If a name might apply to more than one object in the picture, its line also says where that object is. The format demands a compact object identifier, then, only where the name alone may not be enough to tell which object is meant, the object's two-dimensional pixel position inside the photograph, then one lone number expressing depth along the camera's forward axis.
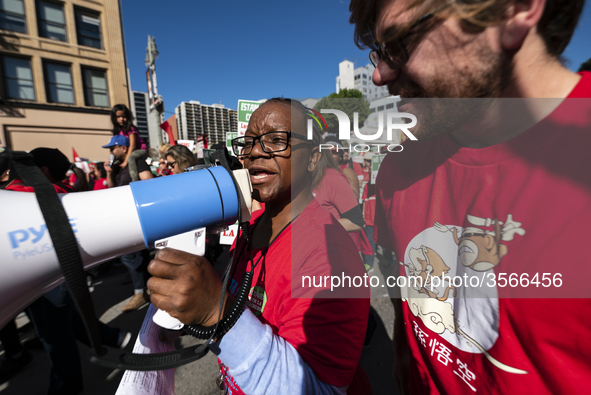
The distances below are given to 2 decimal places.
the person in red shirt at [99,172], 5.32
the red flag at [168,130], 5.84
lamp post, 11.90
